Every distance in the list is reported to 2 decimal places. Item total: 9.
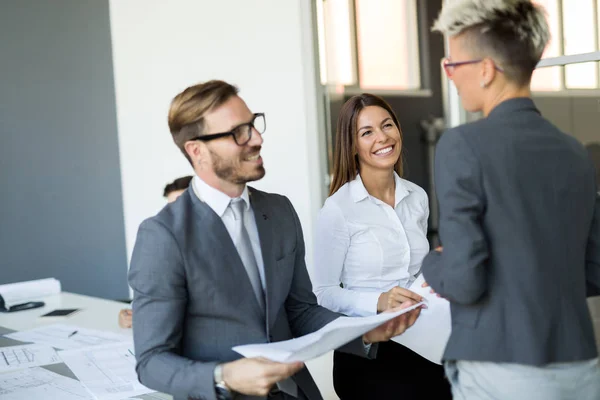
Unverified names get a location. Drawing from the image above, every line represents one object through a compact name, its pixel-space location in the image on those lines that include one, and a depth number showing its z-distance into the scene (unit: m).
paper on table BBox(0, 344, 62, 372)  2.24
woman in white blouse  2.10
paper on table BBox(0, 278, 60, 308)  3.50
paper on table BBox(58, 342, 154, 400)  1.94
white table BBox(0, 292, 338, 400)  2.90
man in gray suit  1.50
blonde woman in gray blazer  1.22
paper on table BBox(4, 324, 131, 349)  2.53
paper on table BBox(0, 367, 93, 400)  1.91
